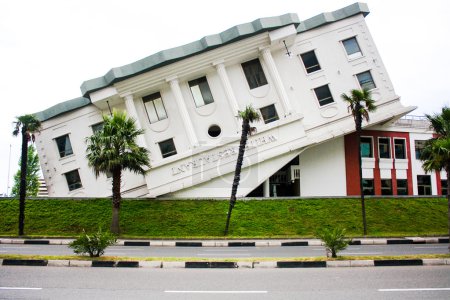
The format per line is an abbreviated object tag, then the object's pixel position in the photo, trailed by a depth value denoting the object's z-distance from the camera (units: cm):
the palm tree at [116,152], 2173
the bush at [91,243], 1136
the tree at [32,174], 5947
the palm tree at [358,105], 2239
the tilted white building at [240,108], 2739
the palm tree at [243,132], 2205
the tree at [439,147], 1637
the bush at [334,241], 1146
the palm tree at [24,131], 2336
